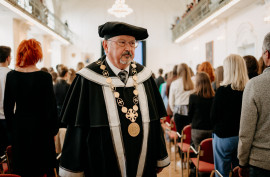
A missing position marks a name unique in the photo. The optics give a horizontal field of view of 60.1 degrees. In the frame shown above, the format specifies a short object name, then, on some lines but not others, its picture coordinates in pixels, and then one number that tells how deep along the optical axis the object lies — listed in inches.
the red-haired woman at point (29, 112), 105.3
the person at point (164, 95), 263.2
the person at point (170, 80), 217.3
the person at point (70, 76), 207.0
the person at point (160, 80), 368.0
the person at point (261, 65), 147.9
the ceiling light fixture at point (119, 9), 446.6
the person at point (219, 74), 173.3
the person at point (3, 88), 128.0
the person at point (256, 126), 76.9
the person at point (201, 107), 151.5
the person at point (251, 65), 134.7
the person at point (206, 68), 197.2
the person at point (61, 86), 193.0
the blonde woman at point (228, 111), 113.9
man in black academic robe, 72.9
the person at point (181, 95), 189.9
